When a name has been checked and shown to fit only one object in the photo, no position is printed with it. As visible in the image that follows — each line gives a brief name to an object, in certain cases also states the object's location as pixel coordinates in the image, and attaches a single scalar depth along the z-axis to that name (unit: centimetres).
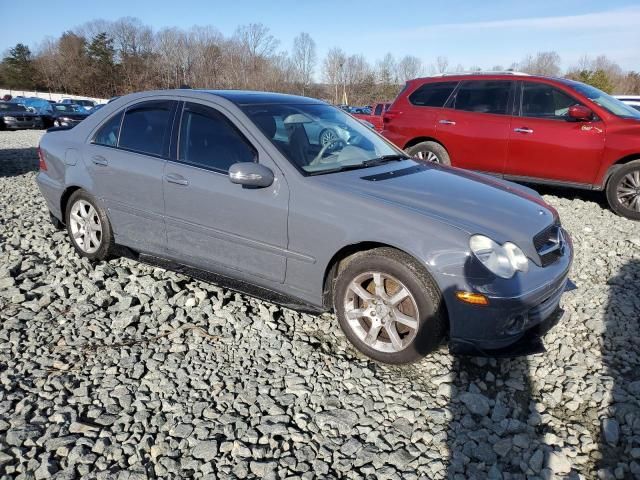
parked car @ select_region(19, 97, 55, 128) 2436
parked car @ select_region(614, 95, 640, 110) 1119
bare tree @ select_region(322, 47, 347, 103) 6400
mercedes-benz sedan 282
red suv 660
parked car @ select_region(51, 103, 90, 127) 2122
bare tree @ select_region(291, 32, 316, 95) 6441
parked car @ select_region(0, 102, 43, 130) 2238
